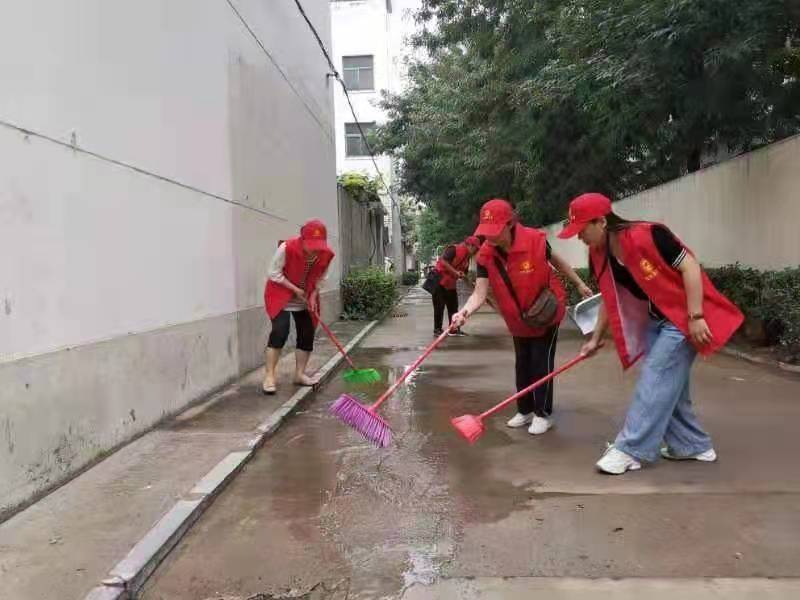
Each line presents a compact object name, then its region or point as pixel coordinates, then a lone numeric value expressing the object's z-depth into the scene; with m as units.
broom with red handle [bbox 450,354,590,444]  4.77
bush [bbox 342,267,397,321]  16.22
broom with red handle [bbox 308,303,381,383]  7.37
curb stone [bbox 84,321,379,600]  3.18
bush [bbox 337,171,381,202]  19.70
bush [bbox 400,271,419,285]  41.97
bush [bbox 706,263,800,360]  7.80
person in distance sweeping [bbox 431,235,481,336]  11.29
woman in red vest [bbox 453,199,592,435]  5.23
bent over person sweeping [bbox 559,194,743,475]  4.24
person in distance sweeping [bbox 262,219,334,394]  6.95
